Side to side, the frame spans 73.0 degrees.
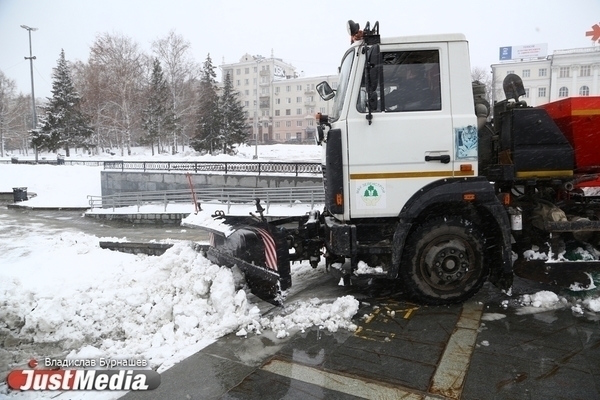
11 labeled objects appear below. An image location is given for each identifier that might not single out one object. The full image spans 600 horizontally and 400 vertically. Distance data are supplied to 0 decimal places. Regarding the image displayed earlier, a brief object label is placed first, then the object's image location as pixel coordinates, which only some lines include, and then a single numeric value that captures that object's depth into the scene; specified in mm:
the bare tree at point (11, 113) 53938
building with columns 40422
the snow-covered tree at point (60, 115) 48000
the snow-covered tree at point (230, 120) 46344
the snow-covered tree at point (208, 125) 46062
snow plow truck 4715
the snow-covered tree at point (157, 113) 48562
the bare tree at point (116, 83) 48906
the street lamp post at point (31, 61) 30670
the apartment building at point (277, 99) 86688
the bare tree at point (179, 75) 50441
